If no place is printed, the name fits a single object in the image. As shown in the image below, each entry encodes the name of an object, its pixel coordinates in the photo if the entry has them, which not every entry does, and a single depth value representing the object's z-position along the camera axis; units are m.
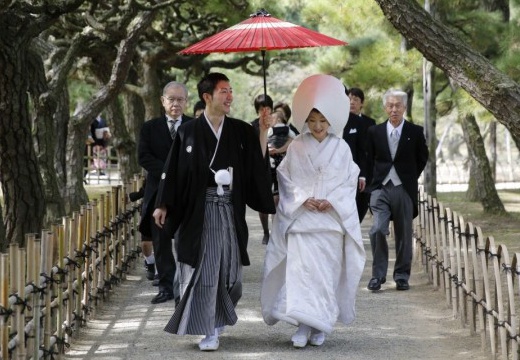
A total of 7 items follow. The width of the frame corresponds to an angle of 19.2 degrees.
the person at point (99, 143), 47.01
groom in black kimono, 10.10
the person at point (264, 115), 10.18
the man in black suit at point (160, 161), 13.07
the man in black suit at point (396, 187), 14.06
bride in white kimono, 10.27
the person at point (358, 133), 15.88
